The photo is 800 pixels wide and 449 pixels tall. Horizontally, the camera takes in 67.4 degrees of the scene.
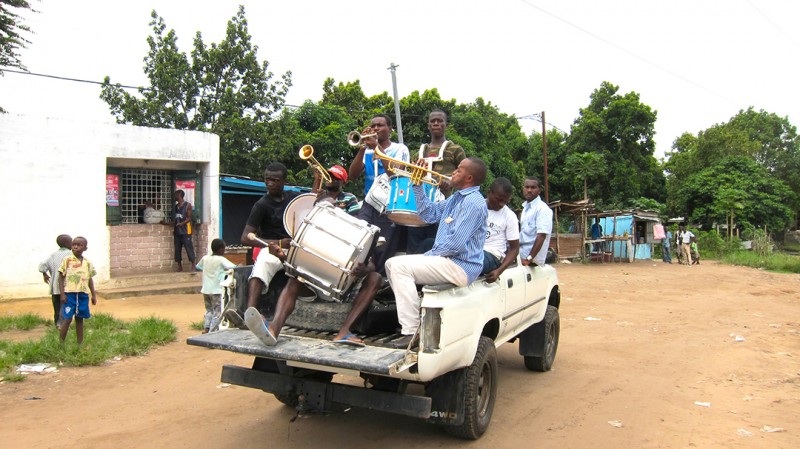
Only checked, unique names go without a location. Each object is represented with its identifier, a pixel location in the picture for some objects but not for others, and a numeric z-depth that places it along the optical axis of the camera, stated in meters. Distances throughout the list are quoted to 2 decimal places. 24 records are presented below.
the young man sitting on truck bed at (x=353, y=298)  3.95
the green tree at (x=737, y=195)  32.28
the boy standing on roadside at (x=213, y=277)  7.64
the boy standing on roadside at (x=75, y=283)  6.55
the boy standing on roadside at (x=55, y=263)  7.44
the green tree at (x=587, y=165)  28.03
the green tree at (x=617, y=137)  29.80
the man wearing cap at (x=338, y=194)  4.95
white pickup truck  3.56
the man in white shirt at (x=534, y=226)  6.13
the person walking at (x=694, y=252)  25.24
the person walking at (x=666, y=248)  26.48
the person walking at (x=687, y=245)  25.17
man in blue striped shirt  3.96
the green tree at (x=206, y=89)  19.00
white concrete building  10.84
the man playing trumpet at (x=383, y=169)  5.07
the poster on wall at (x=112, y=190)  12.08
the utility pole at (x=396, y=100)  15.47
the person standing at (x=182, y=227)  12.70
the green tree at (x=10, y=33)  13.16
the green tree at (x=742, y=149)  37.03
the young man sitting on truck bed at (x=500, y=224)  5.40
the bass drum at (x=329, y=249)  3.95
